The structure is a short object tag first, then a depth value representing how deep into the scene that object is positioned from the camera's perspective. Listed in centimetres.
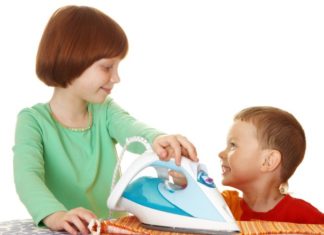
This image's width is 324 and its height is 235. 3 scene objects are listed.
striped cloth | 166
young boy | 198
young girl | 192
